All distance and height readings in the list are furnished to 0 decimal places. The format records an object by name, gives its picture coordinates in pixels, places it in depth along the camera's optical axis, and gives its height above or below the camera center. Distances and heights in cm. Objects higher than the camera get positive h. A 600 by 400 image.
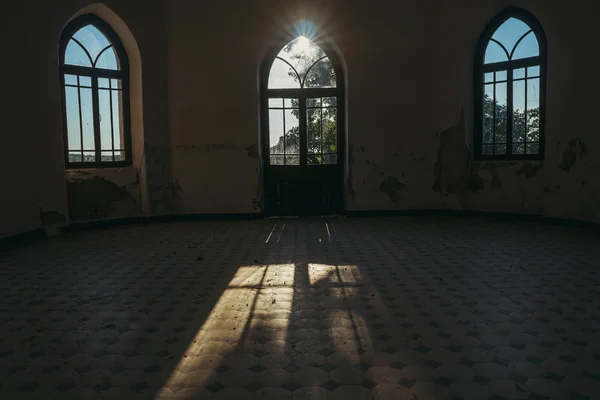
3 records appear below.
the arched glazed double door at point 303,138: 840 +60
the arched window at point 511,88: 724 +125
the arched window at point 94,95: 718 +122
